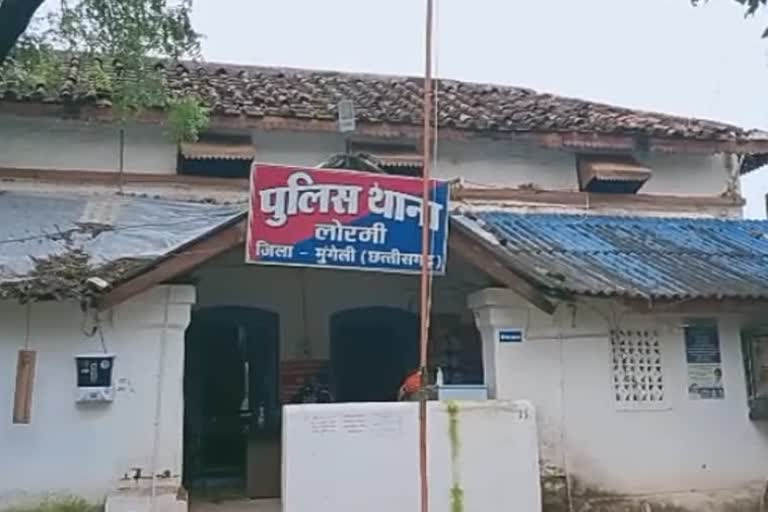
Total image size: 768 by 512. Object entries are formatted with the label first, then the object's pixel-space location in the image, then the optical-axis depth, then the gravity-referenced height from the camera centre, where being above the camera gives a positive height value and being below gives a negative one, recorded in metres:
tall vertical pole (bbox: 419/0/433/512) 6.29 +1.12
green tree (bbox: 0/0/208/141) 8.27 +3.65
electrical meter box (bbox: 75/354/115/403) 7.88 +0.33
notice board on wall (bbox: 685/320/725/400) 9.42 +0.56
